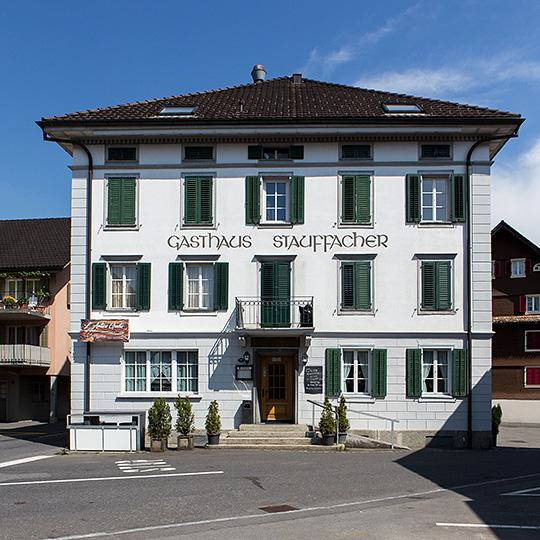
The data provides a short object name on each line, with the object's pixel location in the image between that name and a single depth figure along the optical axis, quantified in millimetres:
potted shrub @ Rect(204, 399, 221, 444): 20391
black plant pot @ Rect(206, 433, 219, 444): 20344
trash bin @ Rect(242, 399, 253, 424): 21609
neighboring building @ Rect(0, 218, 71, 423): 32719
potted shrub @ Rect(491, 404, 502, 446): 22219
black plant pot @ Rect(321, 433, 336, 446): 19969
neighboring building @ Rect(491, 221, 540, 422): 39031
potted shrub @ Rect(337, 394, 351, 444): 20219
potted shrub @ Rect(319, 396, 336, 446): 19938
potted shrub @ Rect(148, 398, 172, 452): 19688
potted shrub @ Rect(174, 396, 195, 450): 20344
